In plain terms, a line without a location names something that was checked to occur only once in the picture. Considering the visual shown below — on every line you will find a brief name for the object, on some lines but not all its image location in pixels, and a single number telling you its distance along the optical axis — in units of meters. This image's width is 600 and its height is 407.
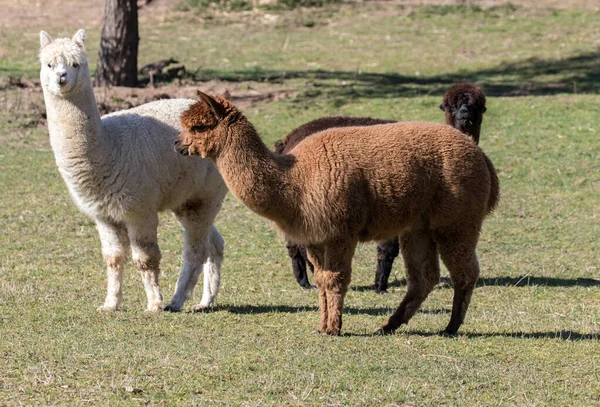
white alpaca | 15.57
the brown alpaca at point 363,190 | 13.47
